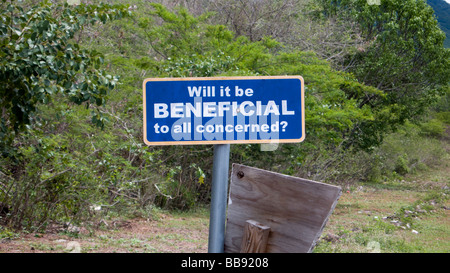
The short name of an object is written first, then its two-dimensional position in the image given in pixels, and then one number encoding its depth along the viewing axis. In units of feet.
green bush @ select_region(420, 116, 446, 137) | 123.24
